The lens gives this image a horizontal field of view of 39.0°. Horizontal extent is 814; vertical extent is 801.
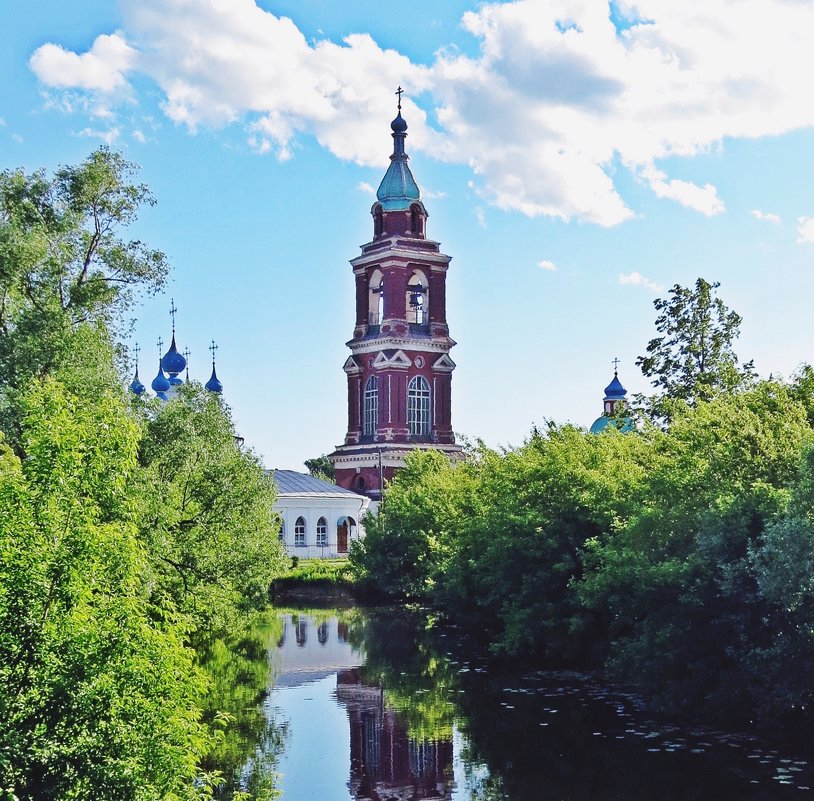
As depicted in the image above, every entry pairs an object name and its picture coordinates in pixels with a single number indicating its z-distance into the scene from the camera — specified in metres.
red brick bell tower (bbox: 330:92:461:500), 79.12
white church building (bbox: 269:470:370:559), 77.00
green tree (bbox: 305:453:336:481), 124.38
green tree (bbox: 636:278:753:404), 47.62
